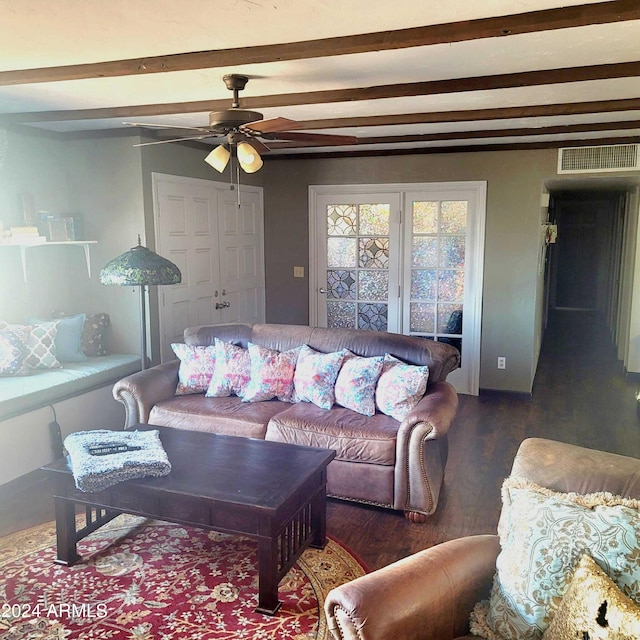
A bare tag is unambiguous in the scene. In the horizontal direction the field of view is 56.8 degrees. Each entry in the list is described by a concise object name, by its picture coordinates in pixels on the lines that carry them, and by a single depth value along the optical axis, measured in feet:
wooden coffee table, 8.08
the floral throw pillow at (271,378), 12.72
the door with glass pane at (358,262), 19.37
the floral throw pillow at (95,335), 15.53
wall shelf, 14.19
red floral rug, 7.81
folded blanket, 8.54
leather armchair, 5.12
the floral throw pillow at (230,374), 13.05
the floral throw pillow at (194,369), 13.28
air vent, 16.35
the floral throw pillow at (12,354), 13.10
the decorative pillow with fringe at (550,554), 5.08
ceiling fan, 9.52
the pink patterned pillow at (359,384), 11.71
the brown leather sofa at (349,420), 10.62
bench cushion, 12.08
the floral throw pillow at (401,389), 11.34
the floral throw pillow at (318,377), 12.18
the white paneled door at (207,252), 16.30
